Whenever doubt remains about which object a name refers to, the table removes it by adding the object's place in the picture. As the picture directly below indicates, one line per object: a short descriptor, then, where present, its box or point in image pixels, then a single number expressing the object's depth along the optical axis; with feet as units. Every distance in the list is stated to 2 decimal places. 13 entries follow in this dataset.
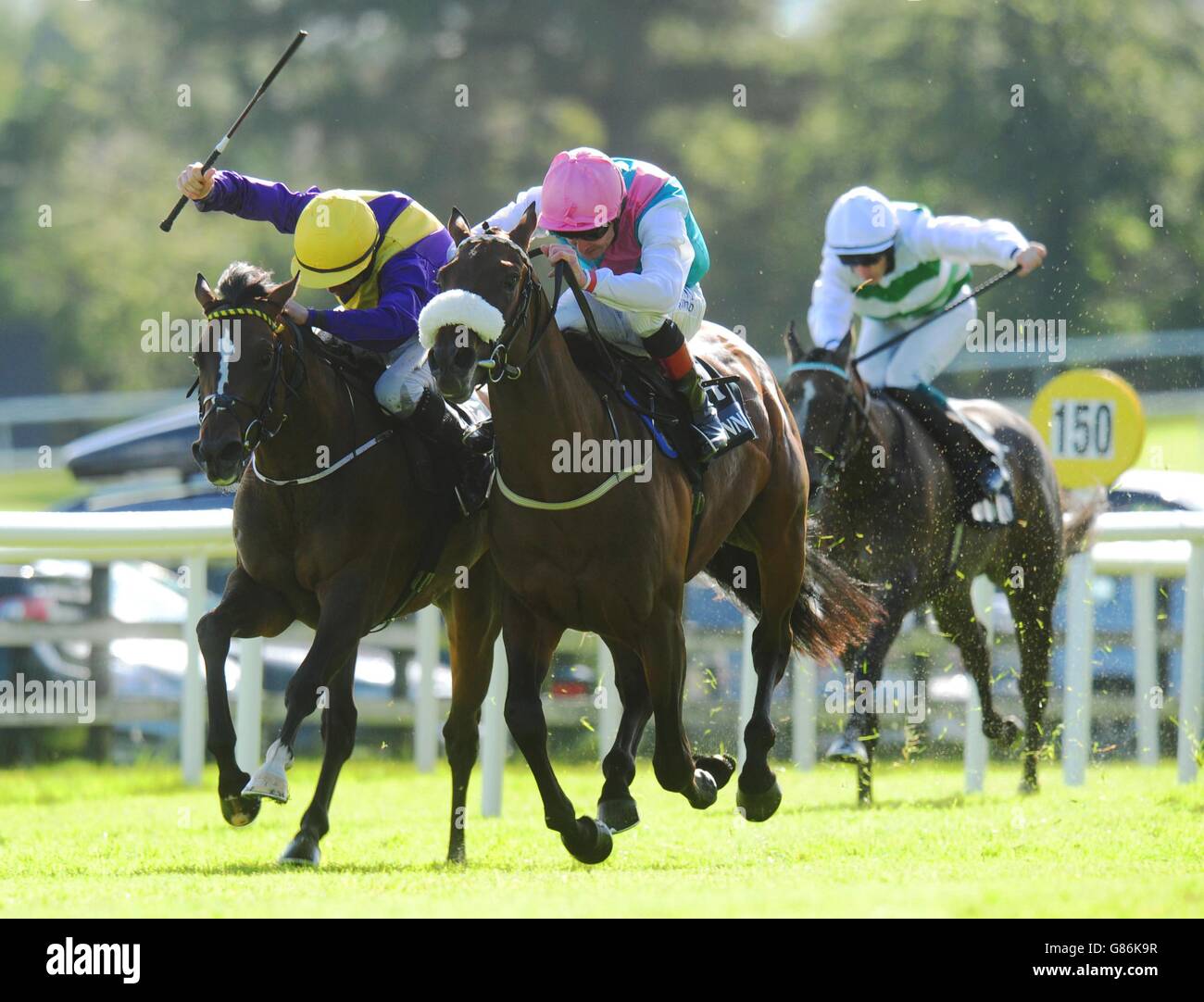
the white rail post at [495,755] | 53.36
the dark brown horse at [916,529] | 53.31
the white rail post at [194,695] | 57.77
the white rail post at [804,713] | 61.82
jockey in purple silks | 42.16
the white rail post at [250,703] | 55.01
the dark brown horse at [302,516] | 38.37
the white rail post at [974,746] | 58.95
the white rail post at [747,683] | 56.75
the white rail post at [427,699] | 62.69
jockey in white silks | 57.47
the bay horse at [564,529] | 34.83
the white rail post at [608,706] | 55.36
